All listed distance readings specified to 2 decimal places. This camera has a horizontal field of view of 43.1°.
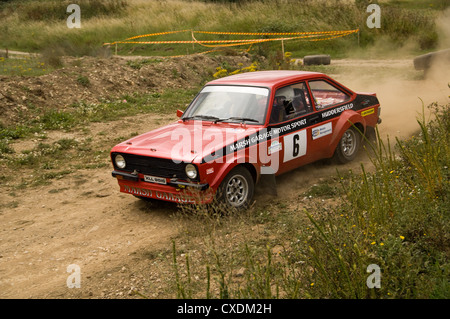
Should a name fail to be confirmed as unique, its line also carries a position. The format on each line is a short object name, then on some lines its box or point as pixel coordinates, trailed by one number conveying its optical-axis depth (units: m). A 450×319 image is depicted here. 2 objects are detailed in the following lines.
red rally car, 7.24
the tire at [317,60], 21.56
